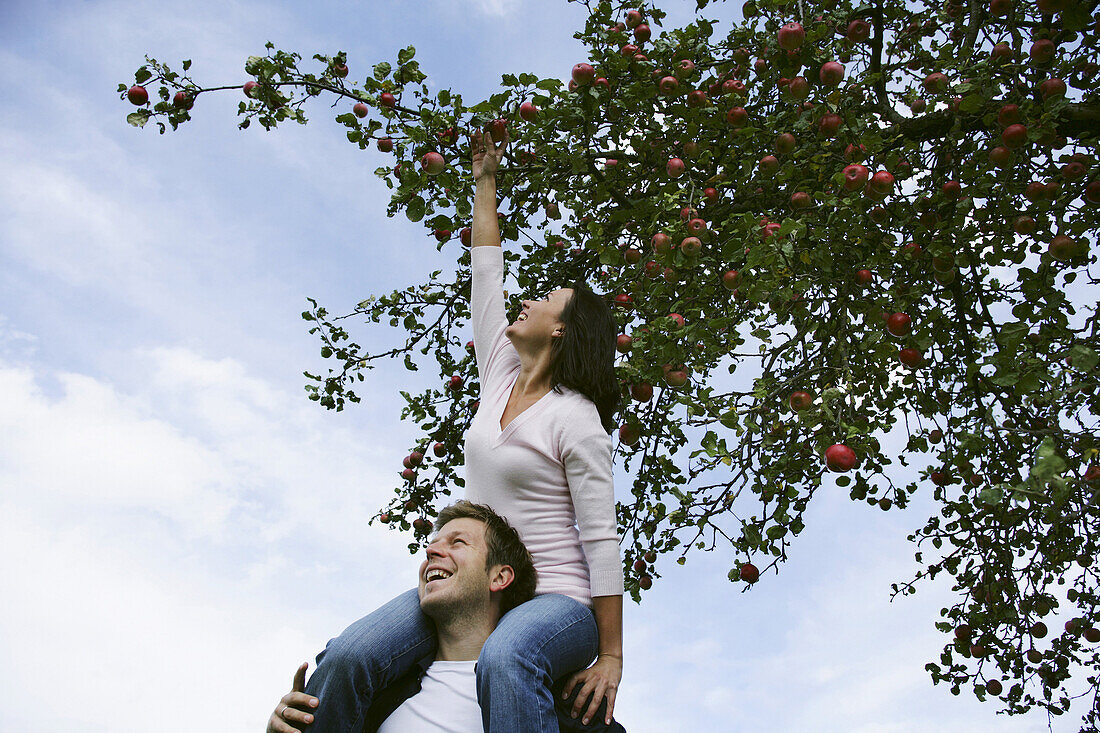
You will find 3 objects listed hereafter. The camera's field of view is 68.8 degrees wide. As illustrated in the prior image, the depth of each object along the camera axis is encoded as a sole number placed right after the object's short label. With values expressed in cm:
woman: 214
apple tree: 360
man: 227
